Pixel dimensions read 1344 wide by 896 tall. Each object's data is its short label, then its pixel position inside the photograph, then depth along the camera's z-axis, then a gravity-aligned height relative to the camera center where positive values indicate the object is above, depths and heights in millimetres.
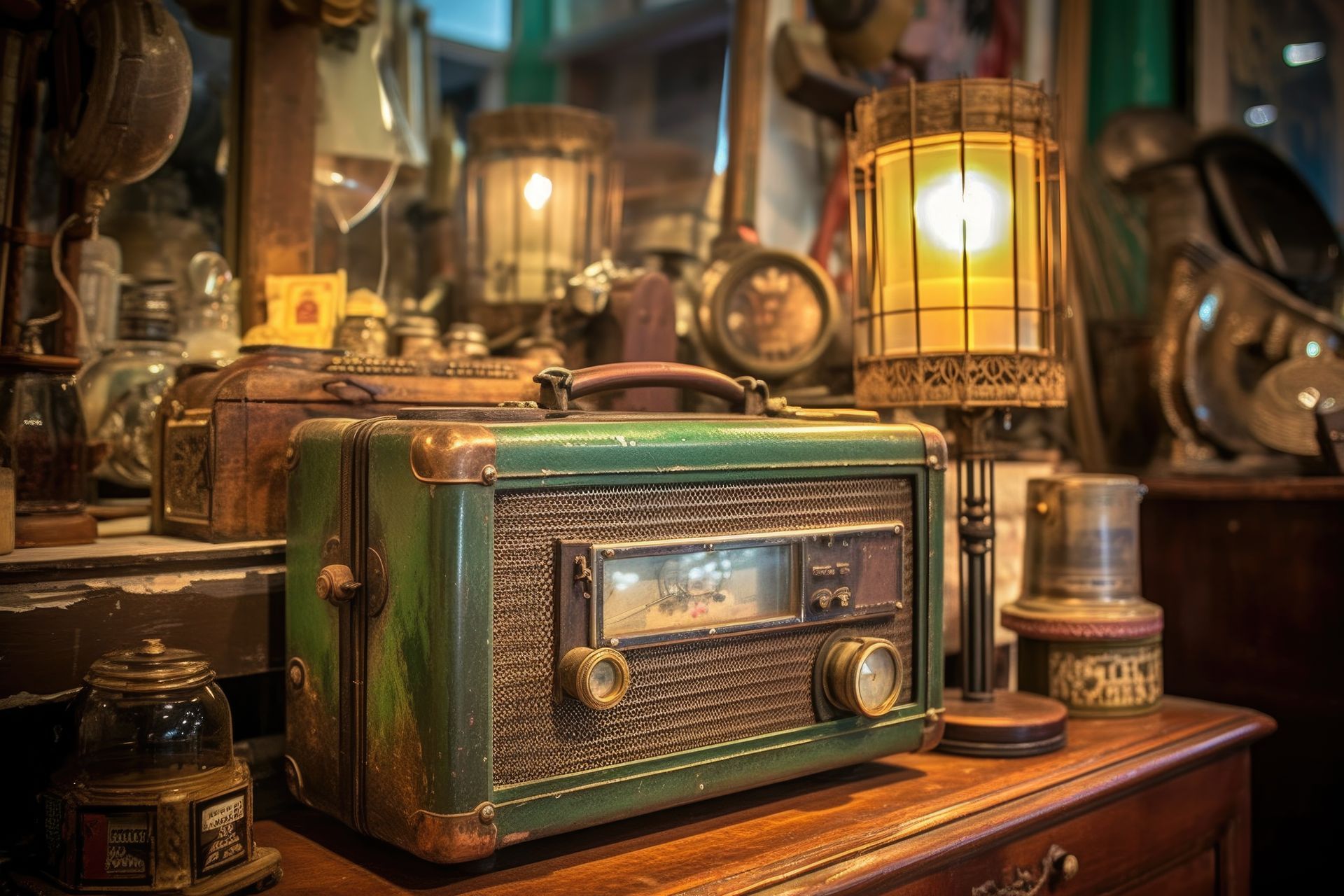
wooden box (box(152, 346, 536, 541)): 1169 +59
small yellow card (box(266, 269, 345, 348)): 1434 +207
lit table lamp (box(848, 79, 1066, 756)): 1370 +223
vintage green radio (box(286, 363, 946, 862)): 910 -113
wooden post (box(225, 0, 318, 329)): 1491 +411
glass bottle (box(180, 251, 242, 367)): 1459 +209
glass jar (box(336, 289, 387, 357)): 1473 +178
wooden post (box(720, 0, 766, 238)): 2184 +711
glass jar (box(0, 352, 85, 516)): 1107 +41
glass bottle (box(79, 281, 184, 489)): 1401 +114
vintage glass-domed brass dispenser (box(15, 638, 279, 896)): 863 -232
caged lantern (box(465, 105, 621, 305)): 1774 +414
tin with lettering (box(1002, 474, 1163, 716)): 1552 -173
